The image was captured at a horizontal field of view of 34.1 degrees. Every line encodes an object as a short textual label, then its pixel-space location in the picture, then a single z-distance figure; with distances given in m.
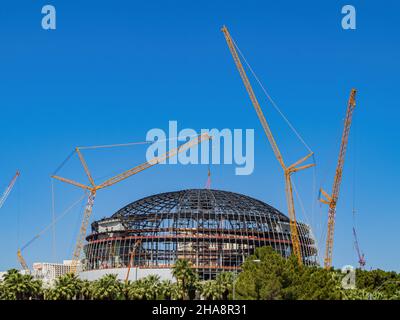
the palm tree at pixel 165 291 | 165.75
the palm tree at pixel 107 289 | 159.38
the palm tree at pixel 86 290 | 163.39
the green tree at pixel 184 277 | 165.62
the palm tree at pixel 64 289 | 155.25
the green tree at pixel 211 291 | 161.38
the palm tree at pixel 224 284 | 162.62
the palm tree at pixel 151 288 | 163.12
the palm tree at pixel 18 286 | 148.12
